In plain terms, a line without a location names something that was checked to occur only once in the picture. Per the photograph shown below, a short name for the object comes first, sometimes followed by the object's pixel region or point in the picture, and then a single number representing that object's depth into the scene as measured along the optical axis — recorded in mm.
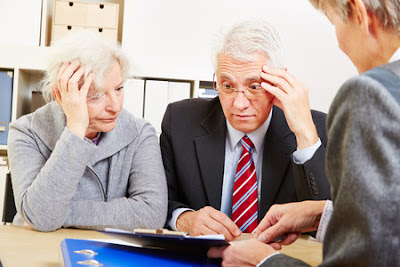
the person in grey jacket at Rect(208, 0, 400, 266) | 550
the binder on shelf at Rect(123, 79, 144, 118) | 2947
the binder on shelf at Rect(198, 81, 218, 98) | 3014
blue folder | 823
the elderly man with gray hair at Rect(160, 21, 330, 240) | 1554
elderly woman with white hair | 1406
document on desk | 821
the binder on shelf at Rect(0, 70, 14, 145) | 2906
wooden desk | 980
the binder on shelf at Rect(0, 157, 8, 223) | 2854
